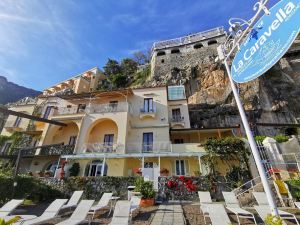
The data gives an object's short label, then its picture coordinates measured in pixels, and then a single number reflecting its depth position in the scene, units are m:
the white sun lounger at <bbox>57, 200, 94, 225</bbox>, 6.28
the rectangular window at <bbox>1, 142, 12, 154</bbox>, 23.91
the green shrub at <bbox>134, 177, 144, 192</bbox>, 10.90
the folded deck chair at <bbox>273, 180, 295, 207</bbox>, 9.61
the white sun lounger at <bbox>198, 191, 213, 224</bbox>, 7.39
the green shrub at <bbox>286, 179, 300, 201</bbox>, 9.66
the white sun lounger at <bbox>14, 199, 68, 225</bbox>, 6.16
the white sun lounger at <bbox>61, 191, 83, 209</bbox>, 9.28
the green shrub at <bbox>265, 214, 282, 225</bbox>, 3.14
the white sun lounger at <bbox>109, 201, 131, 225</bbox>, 6.13
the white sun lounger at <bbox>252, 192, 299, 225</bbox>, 6.33
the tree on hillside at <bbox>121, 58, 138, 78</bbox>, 47.78
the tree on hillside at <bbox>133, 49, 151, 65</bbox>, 56.43
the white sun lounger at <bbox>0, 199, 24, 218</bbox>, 7.66
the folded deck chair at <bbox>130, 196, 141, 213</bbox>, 7.74
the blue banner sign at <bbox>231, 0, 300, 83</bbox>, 2.95
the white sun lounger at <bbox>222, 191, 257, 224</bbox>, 6.76
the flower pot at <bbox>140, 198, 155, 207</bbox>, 10.28
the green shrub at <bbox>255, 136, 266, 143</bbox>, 15.56
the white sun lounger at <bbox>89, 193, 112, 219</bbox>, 8.27
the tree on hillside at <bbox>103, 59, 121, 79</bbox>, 47.83
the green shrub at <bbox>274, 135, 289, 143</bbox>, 15.46
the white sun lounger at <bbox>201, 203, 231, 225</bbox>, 6.00
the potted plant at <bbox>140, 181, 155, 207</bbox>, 10.37
